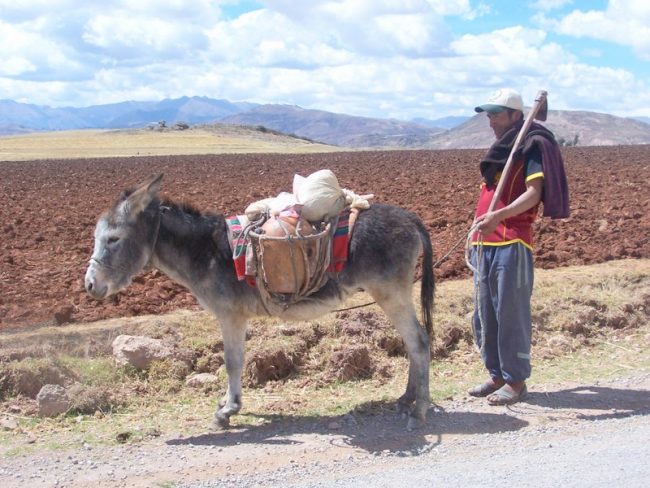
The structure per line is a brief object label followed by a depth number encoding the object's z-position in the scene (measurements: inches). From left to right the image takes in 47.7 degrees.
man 237.0
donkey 237.5
